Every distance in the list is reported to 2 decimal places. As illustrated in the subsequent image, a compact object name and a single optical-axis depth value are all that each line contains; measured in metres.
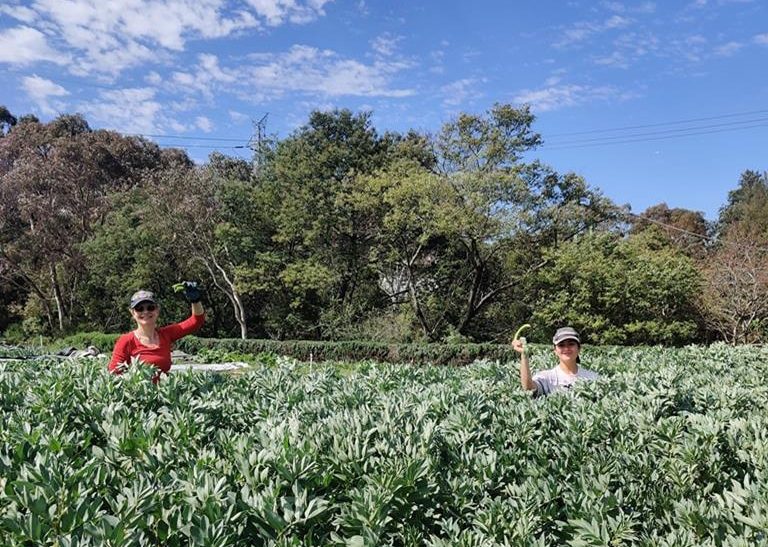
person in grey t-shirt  3.41
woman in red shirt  3.73
